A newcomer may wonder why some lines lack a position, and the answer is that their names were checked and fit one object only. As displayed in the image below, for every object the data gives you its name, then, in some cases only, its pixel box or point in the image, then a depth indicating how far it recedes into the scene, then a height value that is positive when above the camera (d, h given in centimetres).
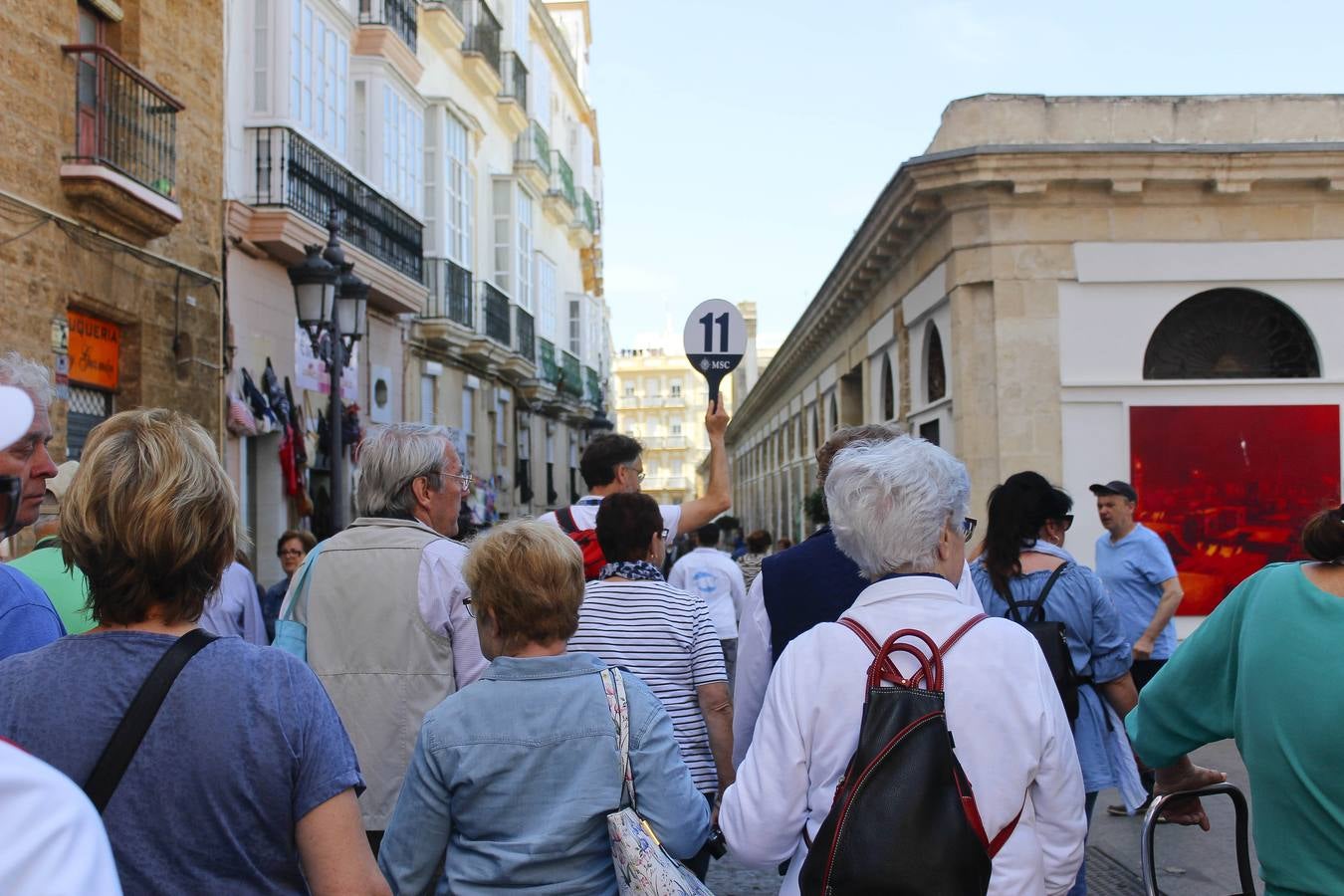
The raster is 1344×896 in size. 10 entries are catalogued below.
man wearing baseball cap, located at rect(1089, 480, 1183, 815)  788 -63
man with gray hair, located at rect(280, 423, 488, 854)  394 -46
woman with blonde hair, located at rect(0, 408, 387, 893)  211 -37
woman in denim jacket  289 -63
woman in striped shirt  402 -50
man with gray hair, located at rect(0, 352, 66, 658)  269 -19
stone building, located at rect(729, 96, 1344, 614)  1309 +155
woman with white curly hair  257 -47
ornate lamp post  1052 +149
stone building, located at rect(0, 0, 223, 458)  1048 +250
